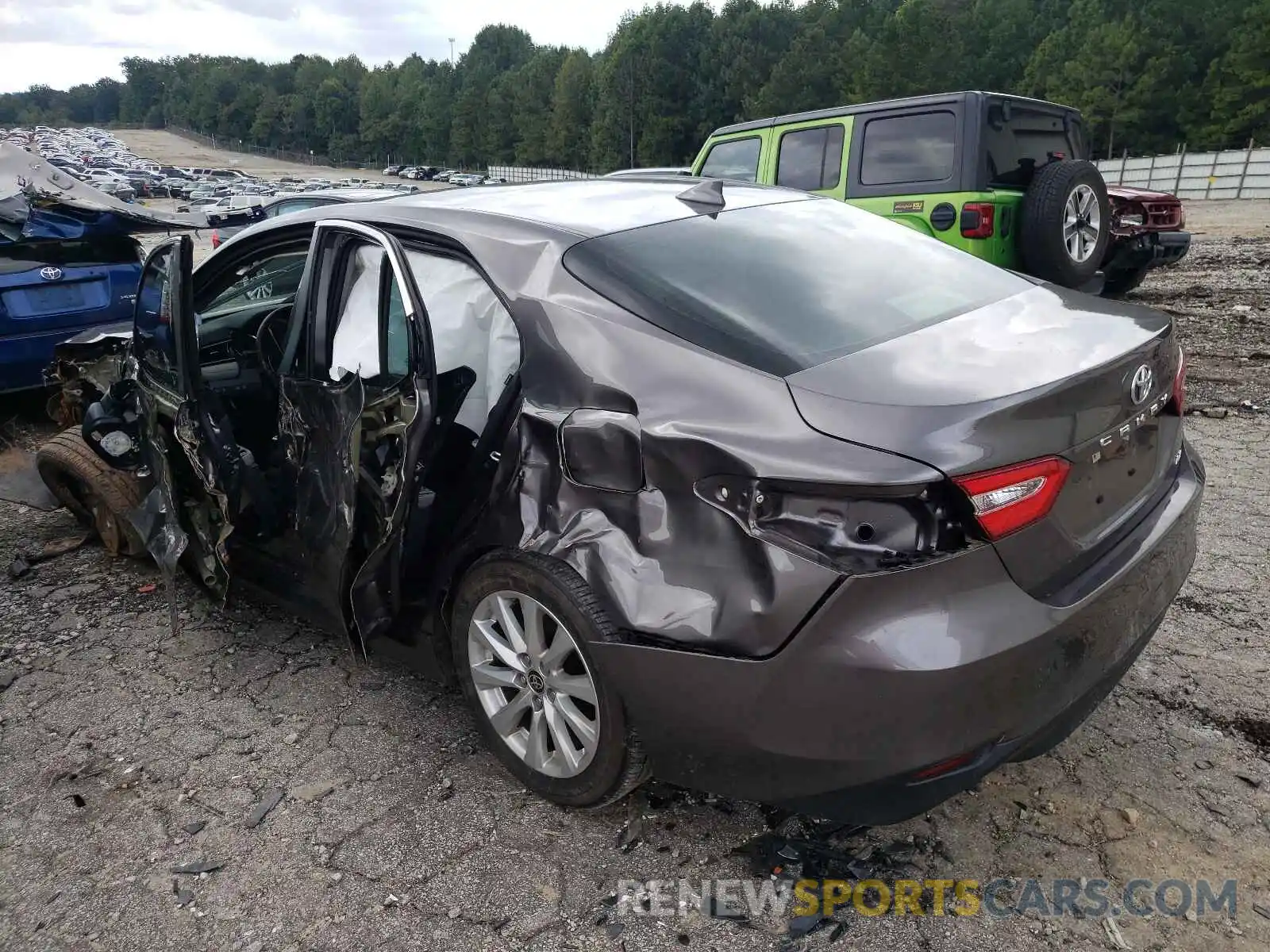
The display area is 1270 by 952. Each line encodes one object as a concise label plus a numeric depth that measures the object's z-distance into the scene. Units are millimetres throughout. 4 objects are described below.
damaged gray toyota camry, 1810
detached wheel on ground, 3908
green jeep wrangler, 6336
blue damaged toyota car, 5379
